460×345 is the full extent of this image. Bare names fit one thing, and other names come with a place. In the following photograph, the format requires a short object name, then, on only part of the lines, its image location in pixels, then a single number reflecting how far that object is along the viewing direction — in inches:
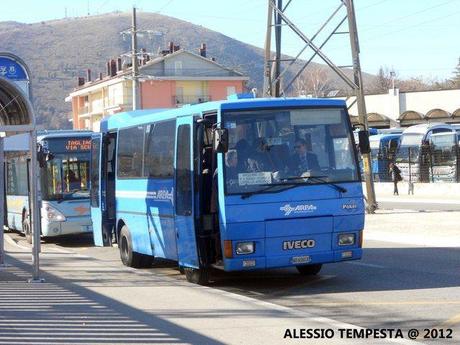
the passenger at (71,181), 953.5
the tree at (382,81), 5546.3
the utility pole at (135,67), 1831.9
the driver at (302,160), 516.7
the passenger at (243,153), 509.6
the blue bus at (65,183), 940.0
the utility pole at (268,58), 1095.6
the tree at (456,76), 4891.2
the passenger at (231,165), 506.6
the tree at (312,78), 4545.3
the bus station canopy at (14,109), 570.6
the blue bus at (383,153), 2062.0
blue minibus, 502.3
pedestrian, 1723.7
